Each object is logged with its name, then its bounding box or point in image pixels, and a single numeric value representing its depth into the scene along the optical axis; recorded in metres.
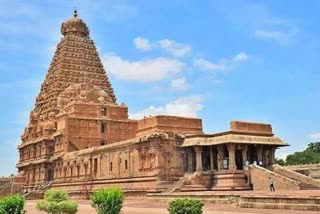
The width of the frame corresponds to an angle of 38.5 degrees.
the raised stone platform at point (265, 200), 20.42
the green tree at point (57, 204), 18.97
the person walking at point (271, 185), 31.74
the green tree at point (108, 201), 17.39
